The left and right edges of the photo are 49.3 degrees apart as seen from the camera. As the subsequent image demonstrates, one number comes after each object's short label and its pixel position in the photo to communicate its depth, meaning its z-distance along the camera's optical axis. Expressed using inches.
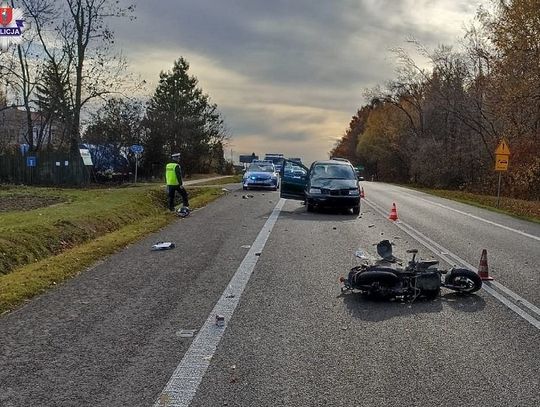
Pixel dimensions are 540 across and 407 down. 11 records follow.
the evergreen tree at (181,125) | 2129.7
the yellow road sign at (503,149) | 1084.5
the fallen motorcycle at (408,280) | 279.9
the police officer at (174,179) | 724.7
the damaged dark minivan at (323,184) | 748.6
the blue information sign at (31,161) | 1529.3
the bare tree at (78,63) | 1573.6
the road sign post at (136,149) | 1657.0
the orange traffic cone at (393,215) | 687.1
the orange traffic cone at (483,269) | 335.0
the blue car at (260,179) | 1330.0
